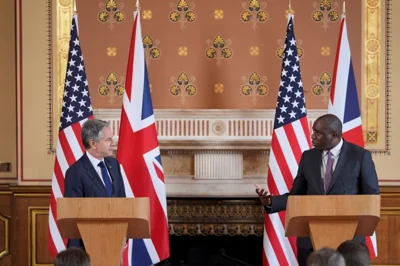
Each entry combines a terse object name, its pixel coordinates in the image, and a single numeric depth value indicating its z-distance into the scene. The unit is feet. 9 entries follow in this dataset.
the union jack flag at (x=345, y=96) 34.17
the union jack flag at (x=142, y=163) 33.12
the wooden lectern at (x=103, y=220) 22.71
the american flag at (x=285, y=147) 33.88
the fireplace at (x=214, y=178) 35.93
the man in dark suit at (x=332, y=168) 26.54
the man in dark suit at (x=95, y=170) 25.26
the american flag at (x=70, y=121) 34.00
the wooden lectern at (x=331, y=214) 22.90
